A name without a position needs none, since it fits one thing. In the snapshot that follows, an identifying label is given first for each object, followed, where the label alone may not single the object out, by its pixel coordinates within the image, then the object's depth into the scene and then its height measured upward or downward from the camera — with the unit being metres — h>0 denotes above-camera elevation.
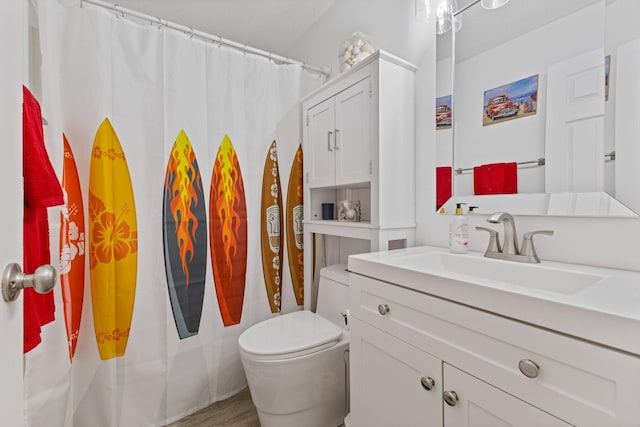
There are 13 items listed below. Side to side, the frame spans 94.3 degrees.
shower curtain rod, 1.41 +0.95
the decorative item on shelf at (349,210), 1.75 -0.04
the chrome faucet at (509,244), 1.00 -0.15
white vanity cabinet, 0.55 -0.39
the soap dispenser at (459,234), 1.21 -0.13
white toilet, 1.30 -0.75
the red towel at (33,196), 0.88 +0.04
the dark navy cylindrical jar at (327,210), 1.92 -0.04
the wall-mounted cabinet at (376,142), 1.37 +0.31
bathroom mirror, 0.89 +0.34
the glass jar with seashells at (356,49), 1.62 +0.85
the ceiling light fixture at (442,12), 1.32 +0.88
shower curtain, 1.29 +0.28
